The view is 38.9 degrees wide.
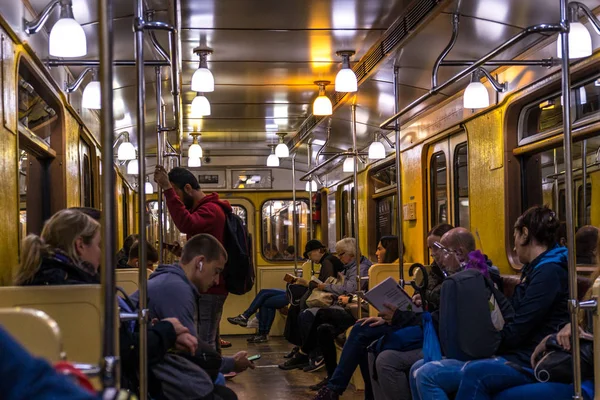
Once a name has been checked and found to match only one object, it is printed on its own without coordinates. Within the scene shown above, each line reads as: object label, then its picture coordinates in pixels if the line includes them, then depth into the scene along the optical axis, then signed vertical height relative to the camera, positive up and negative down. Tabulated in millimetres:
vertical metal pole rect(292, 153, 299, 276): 11258 -139
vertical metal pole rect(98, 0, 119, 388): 1622 +72
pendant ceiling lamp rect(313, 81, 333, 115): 7078 +886
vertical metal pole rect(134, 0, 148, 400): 2857 +36
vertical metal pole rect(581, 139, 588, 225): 4797 +230
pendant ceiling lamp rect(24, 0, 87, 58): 4027 +851
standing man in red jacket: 4703 -17
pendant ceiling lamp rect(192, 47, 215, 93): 5887 +935
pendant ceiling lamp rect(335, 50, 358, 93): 5941 +916
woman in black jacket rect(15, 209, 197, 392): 3223 -191
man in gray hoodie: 3498 -291
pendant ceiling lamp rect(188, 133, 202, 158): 10039 +759
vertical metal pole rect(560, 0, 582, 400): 3168 +13
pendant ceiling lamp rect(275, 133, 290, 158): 10273 +757
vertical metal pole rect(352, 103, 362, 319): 6784 -198
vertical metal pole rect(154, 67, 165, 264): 4664 +418
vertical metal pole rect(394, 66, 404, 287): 5930 +123
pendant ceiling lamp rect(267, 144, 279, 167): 11055 +695
